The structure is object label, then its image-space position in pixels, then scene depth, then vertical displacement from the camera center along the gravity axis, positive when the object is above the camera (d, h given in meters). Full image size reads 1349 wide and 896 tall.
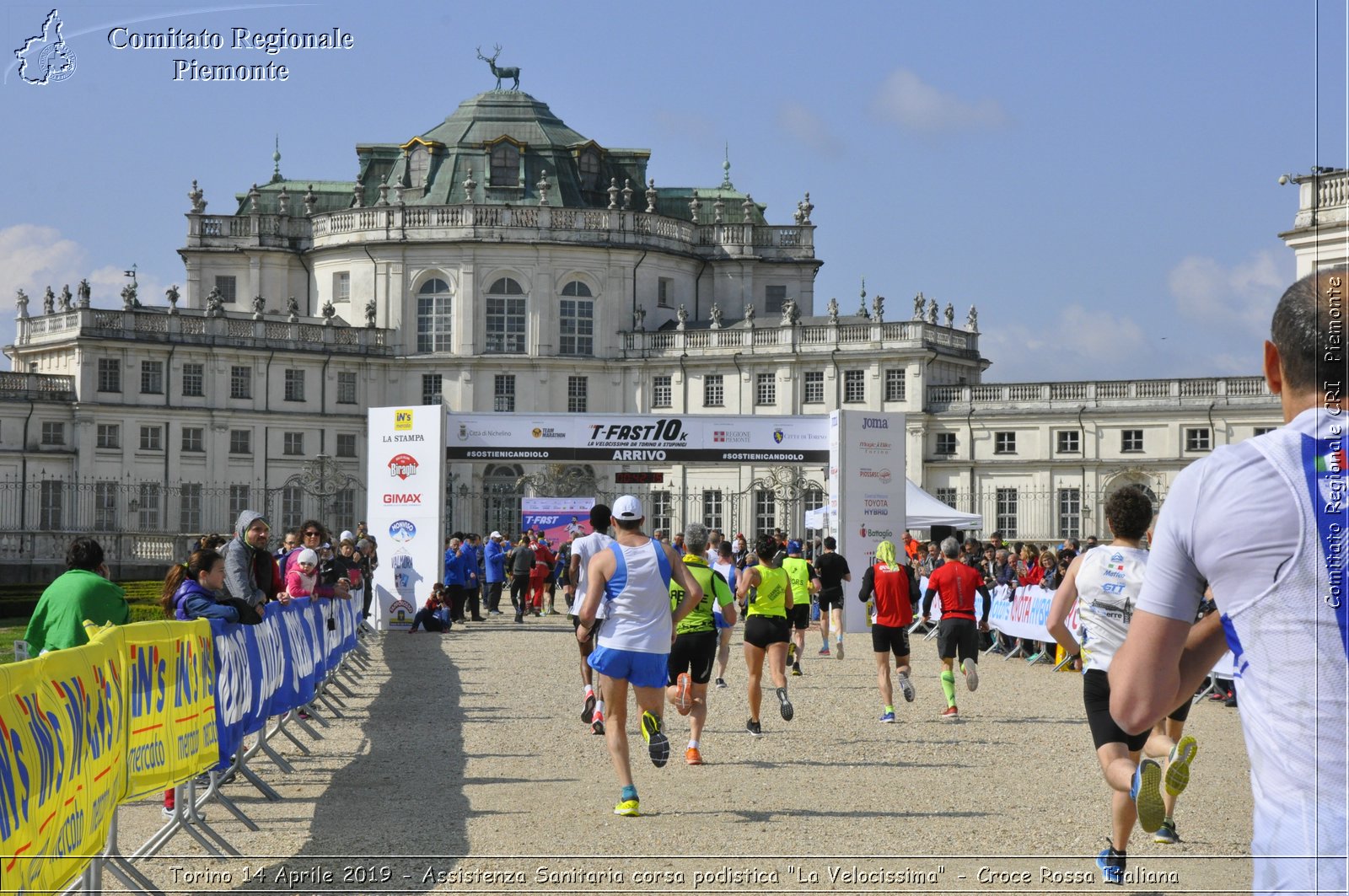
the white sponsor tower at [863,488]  35.09 +0.56
